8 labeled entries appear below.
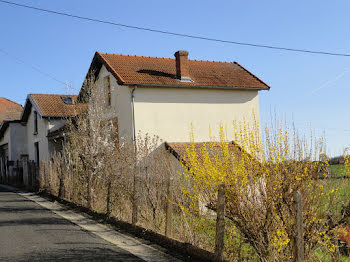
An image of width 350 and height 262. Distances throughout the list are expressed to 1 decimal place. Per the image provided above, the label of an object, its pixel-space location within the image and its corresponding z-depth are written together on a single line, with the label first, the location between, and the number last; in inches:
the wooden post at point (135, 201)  359.3
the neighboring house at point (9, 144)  1207.2
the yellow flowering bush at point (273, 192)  212.7
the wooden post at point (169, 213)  306.9
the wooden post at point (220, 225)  230.1
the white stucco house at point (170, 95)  693.3
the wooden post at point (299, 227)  190.7
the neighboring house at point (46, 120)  987.9
